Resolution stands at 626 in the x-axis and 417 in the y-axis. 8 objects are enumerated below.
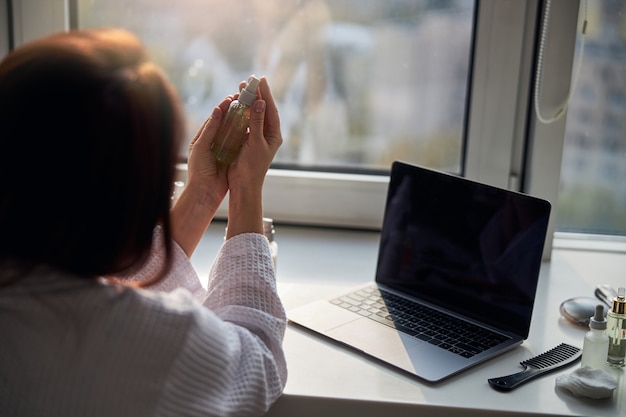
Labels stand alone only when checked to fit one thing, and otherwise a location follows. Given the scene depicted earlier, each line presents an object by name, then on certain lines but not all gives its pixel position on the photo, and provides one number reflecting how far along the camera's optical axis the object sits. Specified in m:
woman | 0.78
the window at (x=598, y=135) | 1.47
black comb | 0.98
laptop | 1.07
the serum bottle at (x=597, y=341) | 1.03
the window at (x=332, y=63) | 1.51
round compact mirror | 1.17
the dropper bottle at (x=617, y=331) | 1.05
